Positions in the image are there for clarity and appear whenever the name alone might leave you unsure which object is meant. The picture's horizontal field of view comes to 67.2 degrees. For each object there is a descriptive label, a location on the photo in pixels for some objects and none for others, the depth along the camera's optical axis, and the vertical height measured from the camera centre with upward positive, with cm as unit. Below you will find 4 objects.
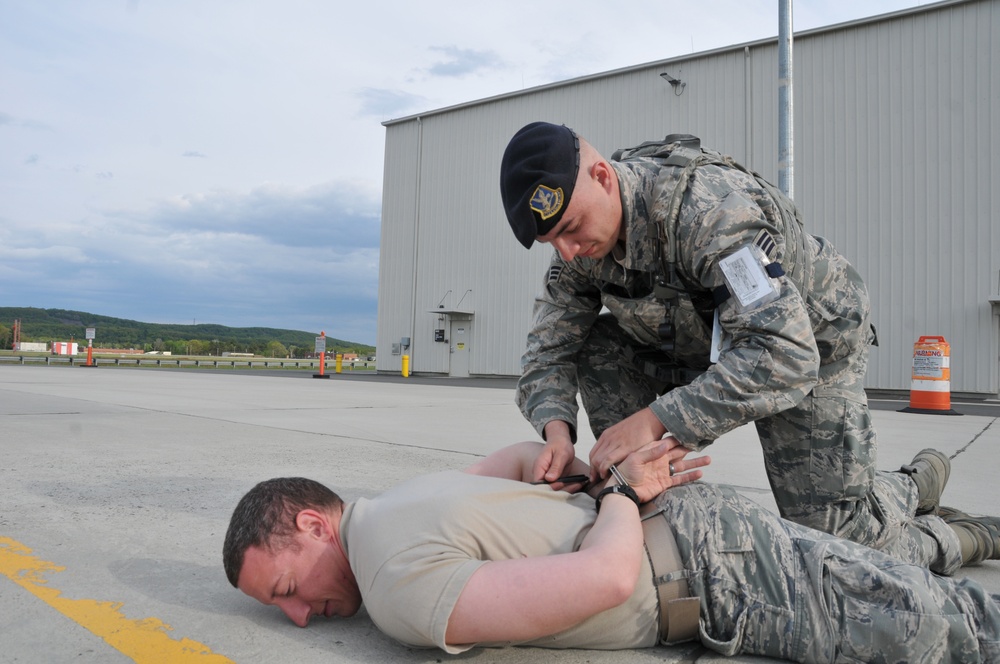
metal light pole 707 +252
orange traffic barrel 1011 -3
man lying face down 146 -43
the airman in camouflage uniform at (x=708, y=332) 186 +11
